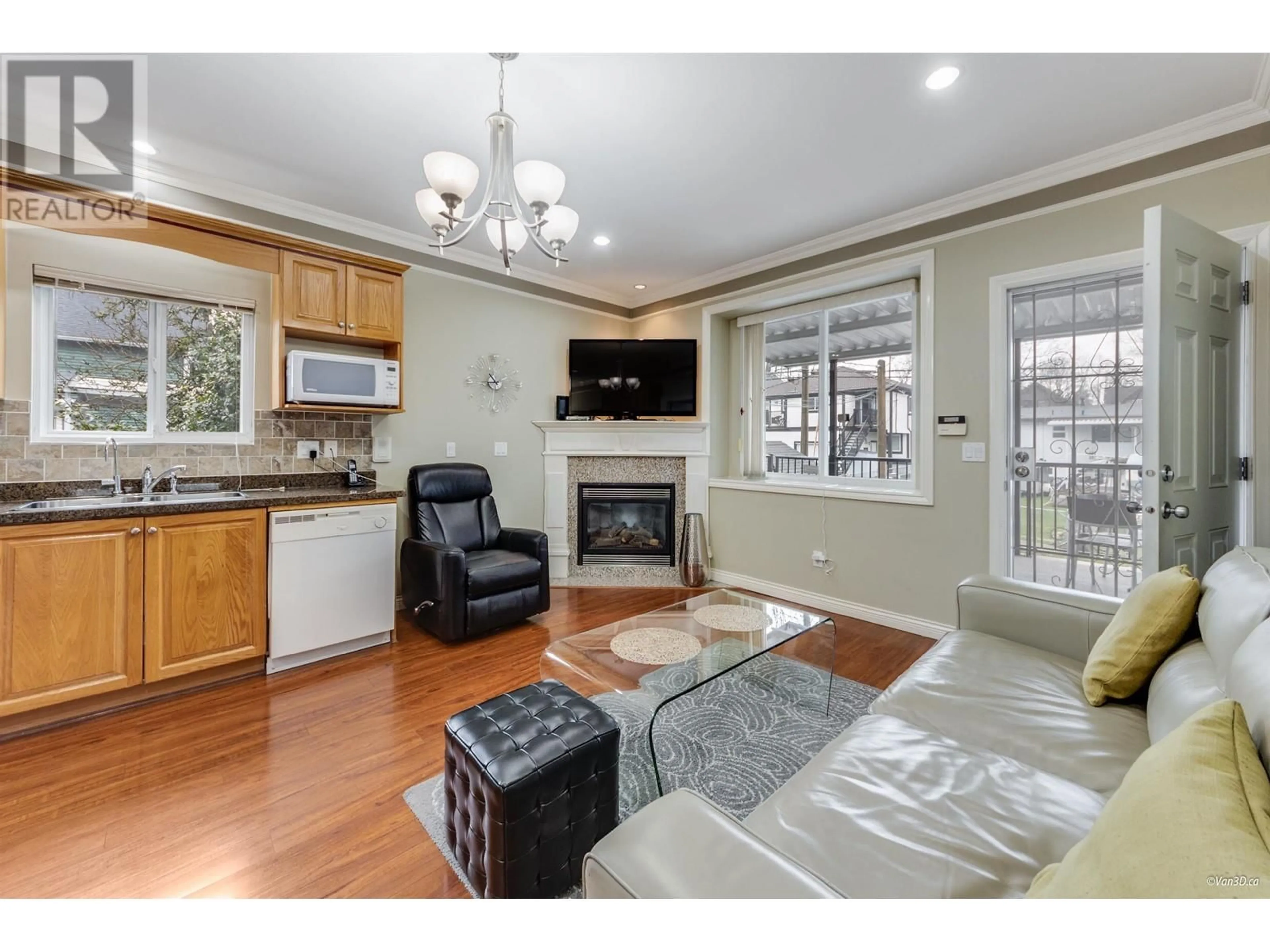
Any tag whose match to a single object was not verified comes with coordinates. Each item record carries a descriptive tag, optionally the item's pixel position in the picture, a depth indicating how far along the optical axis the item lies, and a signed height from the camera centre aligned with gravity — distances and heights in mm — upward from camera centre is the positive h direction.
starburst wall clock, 3916 +745
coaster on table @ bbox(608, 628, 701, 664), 1906 -684
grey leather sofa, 721 -648
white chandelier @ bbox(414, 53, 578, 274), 1766 +1055
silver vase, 4211 -655
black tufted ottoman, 1173 -791
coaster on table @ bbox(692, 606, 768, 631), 2205 -656
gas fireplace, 4438 -432
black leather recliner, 2916 -539
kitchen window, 2482 +605
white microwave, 2863 +573
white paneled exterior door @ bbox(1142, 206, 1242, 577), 1783 +321
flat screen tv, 4418 +859
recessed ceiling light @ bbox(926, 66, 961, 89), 1899 +1545
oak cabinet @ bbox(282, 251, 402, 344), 2854 +1056
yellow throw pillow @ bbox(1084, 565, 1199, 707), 1346 -446
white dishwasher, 2549 -576
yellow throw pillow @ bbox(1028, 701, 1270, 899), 521 -401
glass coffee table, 1759 -685
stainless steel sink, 2178 -119
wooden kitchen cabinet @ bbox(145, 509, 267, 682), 2240 -546
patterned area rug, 1658 -1050
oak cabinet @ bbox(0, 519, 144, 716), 1959 -561
